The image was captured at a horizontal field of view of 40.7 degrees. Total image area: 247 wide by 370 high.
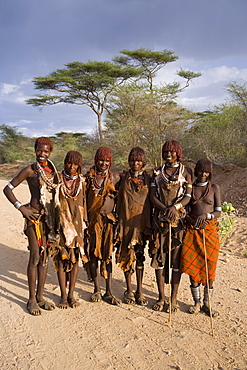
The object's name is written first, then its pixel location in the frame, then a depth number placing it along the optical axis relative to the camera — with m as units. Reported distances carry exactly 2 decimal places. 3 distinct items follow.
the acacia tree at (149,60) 22.66
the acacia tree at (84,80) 21.70
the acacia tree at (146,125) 15.41
